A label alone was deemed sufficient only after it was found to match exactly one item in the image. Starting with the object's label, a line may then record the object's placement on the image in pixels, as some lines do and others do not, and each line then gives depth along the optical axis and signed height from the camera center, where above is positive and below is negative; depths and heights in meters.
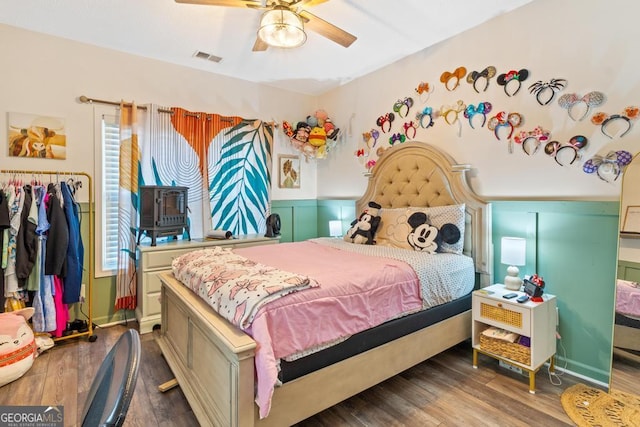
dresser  3.06 -0.67
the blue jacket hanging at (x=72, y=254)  2.76 -0.44
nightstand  2.12 -0.82
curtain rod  3.07 +0.94
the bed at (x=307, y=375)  1.47 -0.86
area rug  1.82 -1.19
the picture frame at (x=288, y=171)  4.38 +0.41
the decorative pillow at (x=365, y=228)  3.13 -0.24
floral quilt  1.52 -0.42
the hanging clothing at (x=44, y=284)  2.64 -0.68
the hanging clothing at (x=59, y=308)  2.77 -0.90
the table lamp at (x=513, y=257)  2.34 -0.37
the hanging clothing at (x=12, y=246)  2.53 -0.35
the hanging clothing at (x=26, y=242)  2.53 -0.32
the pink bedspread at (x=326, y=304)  1.46 -0.54
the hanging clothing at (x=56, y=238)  2.66 -0.30
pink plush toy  2.19 -1.00
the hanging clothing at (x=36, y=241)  2.60 -0.32
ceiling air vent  3.33 +1.48
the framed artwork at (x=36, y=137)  2.81 +0.56
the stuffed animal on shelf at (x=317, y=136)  4.15 +0.83
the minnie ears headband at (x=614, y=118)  2.07 +0.56
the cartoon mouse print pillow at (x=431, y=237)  2.64 -0.27
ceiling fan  2.05 +1.21
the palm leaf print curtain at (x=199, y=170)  3.25 +0.35
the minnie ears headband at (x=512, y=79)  2.55 +0.98
